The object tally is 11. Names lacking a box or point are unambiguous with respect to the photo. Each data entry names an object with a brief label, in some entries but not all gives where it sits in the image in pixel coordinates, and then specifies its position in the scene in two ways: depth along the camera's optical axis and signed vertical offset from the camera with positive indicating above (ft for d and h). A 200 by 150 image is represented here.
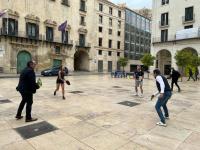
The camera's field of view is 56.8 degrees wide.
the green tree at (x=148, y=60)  90.17 +4.01
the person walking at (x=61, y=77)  29.89 -1.42
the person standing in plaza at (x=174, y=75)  38.99 -1.57
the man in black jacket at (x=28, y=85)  17.52 -1.63
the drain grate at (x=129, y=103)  26.45 -5.19
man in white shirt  17.10 -2.17
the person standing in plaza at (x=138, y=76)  34.01 -1.45
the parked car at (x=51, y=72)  83.28 -1.71
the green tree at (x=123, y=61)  132.46 +5.13
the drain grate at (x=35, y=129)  14.79 -5.23
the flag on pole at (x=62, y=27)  95.56 +21.42
